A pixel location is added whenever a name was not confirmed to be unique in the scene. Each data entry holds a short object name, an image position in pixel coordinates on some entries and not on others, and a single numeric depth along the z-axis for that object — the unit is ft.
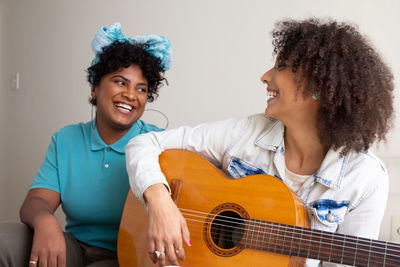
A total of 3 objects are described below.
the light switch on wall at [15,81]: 8.70
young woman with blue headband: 4.71
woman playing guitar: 3.38
